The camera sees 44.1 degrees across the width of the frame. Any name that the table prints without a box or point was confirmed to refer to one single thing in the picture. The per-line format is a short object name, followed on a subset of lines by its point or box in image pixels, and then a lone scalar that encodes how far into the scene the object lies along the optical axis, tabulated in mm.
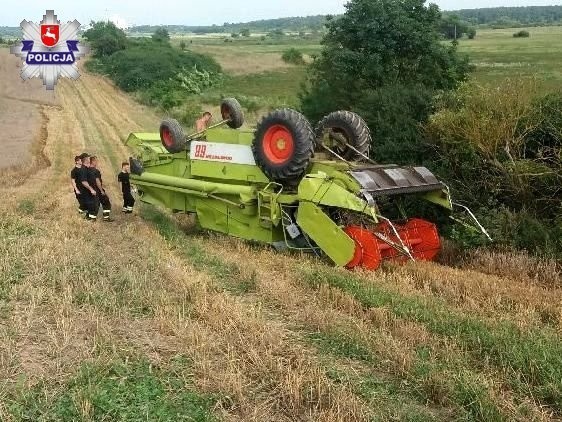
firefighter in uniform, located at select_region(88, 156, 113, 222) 11602
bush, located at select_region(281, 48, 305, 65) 56412
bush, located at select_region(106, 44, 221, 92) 43844
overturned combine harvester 8391
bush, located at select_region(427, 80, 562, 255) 9273
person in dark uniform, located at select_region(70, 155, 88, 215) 11445
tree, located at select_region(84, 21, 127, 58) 59812
